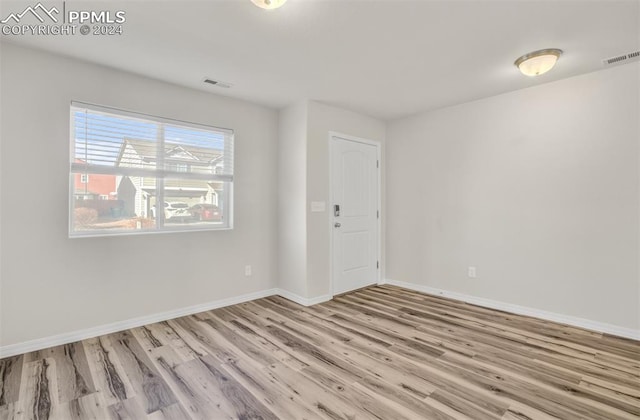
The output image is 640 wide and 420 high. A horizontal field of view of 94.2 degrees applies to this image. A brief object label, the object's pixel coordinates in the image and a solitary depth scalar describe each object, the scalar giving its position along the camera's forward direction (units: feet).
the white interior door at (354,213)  13.46
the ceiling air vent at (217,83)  10.37
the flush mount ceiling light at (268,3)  5.70
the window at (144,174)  9.08
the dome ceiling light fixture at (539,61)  8.29
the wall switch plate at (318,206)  12.52
